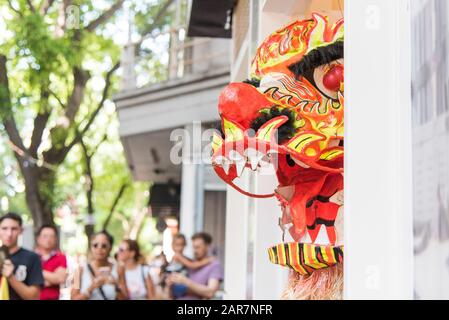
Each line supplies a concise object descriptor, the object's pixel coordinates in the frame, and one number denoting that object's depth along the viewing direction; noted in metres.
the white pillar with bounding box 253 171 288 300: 3.14
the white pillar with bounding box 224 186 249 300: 5.30
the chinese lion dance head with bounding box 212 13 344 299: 1.90
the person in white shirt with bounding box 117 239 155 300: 6.60
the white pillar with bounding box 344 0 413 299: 1.46
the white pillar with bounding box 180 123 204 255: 11.27
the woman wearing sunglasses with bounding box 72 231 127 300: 6.34
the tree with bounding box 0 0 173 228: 13.01
